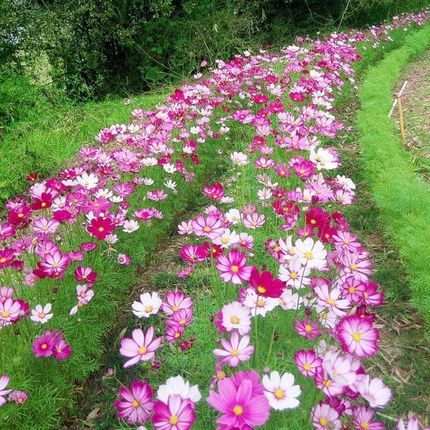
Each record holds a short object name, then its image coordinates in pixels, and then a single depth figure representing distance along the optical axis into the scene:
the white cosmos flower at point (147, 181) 3.40
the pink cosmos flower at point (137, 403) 1.35
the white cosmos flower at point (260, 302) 1.59
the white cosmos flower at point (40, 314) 2.19
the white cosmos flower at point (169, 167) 3.59
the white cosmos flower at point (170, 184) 3.55
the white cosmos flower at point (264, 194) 2.86
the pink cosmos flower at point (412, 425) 1.25
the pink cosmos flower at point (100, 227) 2.42
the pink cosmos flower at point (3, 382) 1.71
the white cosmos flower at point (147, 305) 1.70
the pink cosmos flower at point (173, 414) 1.19
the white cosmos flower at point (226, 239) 2.08
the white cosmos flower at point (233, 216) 2.55
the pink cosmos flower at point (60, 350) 2.09
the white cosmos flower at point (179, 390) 1.31
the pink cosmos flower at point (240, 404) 1.13
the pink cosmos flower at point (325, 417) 1.33
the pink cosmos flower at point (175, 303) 1.73
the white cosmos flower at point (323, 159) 2.38
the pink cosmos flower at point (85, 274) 2.38
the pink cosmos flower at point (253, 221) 2.50
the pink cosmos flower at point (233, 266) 1.74
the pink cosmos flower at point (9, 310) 1.97
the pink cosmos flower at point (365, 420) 1.38
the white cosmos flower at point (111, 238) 2.83
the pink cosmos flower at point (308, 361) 1.41
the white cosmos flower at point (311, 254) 1.67
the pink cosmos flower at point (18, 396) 1.99
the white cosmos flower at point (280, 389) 1.30
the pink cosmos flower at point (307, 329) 1.65
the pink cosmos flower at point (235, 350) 1.47
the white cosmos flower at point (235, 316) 1.50
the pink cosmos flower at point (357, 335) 1.42
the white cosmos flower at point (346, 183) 2.54
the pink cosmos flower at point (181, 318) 1.66
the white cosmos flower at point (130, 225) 2.94
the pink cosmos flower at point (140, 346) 1.46
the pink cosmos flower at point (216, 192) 2.75
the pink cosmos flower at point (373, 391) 1.37
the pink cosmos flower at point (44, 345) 2.07
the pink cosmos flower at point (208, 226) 2.05
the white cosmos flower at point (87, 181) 2.92
